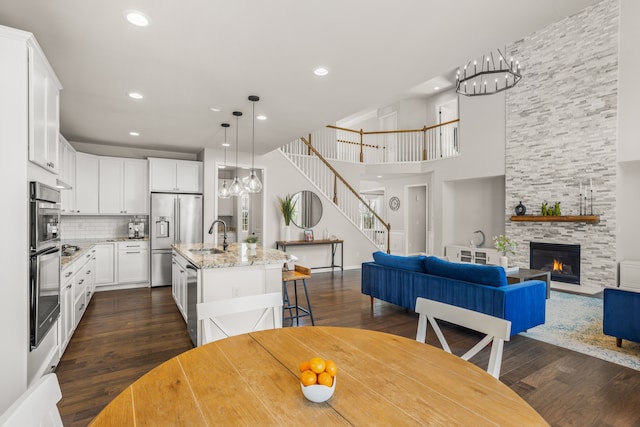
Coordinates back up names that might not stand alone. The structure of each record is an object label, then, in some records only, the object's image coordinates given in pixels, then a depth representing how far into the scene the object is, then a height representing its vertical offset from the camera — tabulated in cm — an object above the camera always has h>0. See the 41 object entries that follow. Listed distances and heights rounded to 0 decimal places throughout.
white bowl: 104 -57
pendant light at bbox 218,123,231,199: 465 +35
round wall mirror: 753 +11
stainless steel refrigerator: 606 -23
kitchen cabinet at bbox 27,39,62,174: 203 +71
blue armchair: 315 -98
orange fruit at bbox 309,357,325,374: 105 -48
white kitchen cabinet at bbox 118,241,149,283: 582 -86
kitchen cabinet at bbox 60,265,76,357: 306 -92
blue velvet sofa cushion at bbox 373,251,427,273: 422 -64
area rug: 317 -135
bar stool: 368 -70
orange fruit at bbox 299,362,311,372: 108 -50
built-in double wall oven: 203 -31
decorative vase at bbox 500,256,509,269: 493 -70
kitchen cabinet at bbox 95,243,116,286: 562 -87
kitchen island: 310 -63
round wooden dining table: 98 -61
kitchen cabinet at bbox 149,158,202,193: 621 +74
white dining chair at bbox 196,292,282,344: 183 -55
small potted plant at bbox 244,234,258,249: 630 -50
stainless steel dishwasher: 318 -88
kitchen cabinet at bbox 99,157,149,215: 595 +51
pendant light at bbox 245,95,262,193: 414 +39
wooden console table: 706 -66
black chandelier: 757 +321
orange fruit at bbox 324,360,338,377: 105 -50
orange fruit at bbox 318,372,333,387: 105 -53
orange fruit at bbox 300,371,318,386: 104 -52
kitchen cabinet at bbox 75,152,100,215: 570 +53
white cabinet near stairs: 765 -98
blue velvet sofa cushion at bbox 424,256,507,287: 342 -64
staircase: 794 +169
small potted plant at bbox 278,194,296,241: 719 +6
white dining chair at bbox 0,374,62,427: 84 -54
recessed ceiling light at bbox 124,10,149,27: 213 +130
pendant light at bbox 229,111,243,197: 432 +34
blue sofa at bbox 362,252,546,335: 336 -84
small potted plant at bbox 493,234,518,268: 496 -50
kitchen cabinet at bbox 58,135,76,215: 463 +57
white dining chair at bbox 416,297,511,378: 149 -54
